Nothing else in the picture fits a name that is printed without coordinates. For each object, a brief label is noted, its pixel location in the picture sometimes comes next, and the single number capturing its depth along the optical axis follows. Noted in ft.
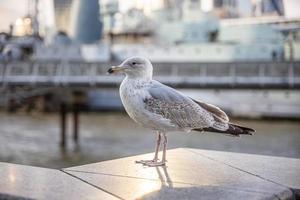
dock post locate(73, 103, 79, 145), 77.04
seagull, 10.55
